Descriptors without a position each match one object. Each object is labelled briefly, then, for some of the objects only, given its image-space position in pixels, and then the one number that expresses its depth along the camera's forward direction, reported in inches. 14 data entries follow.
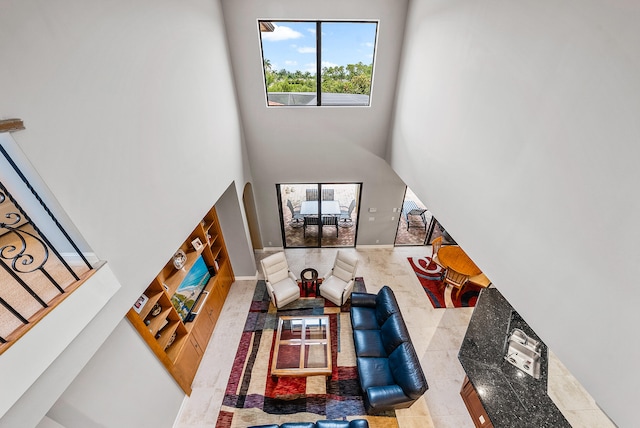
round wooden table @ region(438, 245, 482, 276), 218.7
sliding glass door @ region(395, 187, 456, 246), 299.3
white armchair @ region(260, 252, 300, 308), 212.4
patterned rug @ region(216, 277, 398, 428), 153.3
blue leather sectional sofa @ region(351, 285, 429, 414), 142.3
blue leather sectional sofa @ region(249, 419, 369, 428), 132.5
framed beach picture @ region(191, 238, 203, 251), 177.5
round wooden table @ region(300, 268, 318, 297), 231.5
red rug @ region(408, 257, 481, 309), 224.4
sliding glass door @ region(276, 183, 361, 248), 290.5
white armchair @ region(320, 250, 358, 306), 215.0
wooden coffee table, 163.8
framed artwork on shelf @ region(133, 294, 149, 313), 127.9
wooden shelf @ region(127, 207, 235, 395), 136.3
